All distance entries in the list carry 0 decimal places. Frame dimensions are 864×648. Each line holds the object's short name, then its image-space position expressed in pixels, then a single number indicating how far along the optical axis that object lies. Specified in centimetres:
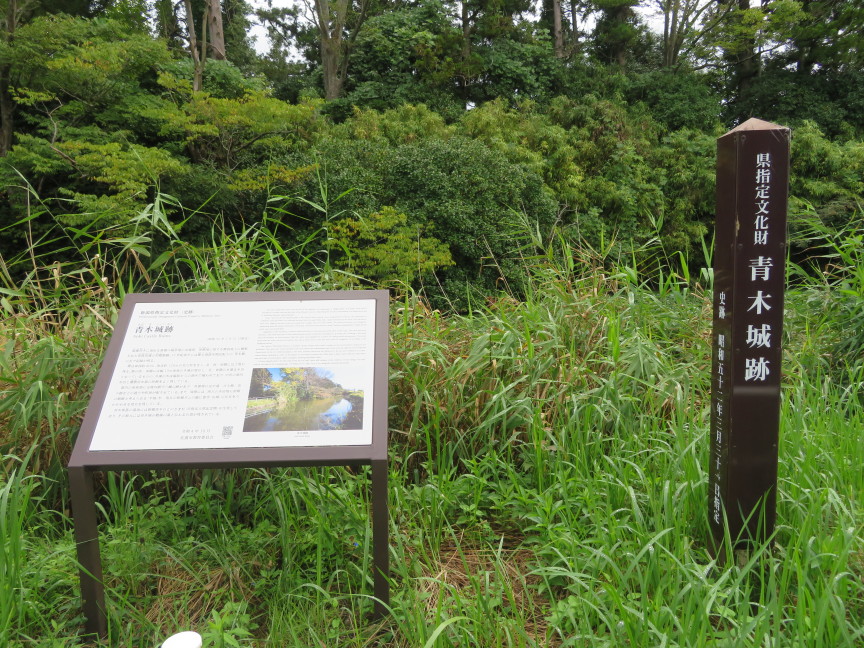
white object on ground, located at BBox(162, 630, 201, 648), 118
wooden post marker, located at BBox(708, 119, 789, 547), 160
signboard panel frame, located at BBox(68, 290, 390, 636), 163
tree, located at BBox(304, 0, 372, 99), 1250
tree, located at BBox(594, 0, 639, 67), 1602
